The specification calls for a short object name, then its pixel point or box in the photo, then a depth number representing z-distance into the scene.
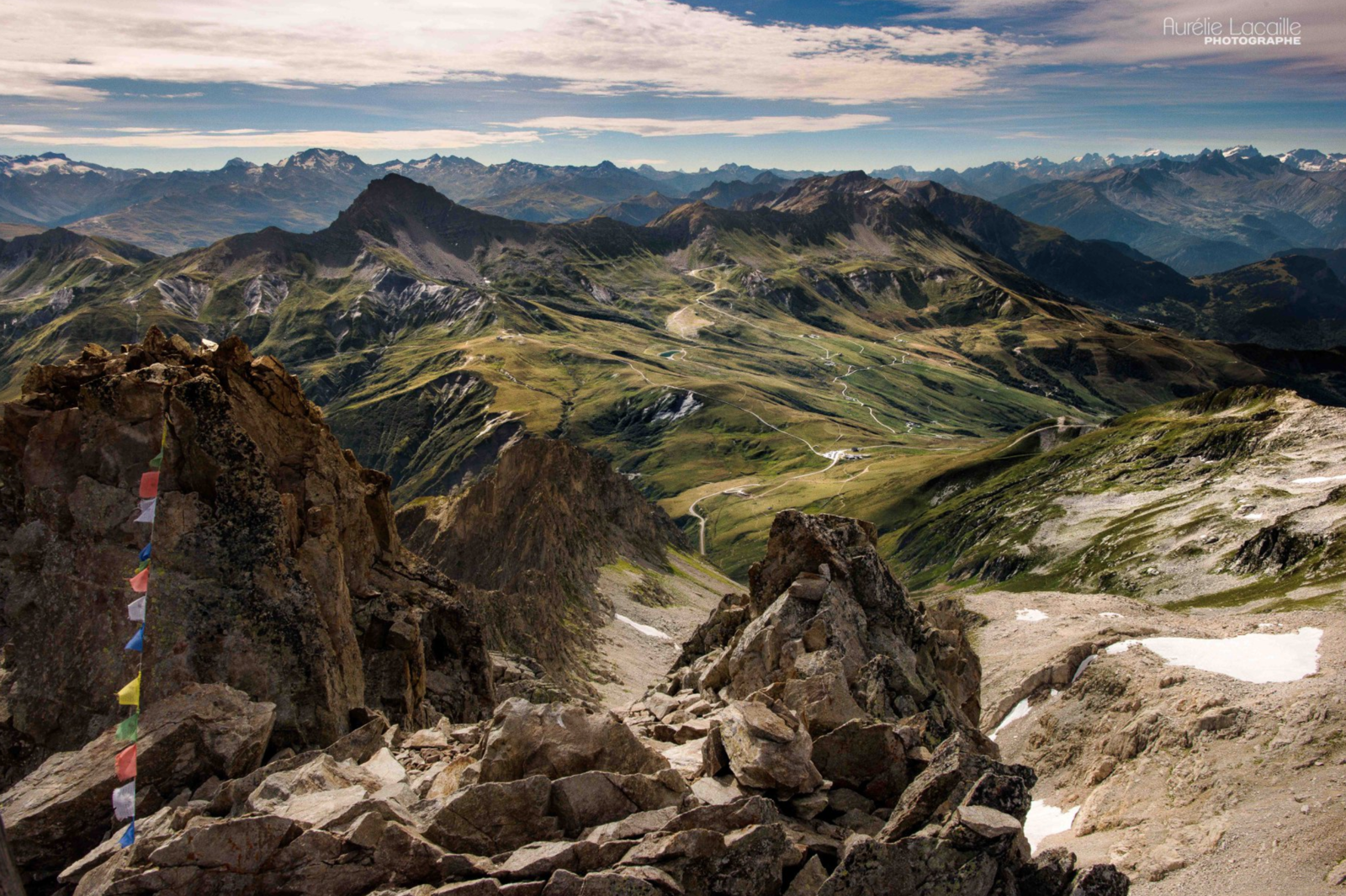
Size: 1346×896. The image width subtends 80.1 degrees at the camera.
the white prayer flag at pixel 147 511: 25.20
